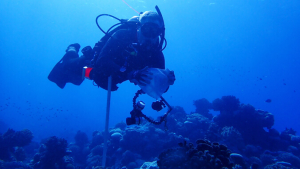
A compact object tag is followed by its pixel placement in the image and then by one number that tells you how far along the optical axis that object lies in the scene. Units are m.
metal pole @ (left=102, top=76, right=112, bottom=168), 3.11
